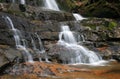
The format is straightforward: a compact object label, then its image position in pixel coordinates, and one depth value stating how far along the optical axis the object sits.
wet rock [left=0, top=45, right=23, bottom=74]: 13.28
